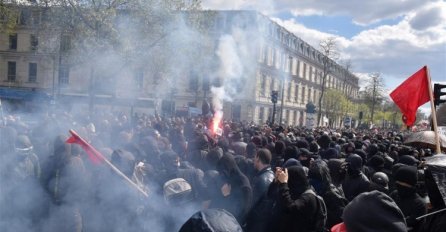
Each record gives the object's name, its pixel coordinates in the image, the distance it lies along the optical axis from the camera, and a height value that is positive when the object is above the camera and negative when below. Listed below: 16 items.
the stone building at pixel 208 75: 25.20 +2.25
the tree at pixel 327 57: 40.69 +5.57
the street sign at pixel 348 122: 35.25 -0.83
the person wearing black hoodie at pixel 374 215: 1.92 -0.49
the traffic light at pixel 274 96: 18.84 +0.53
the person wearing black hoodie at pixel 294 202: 3.30 -0.76
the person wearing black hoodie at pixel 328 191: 4.05 -0.83
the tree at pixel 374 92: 53.56 +2.88
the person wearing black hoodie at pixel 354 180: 4.67 -0.79
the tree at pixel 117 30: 19.83 +3.33
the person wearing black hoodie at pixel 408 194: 3.71 -0.73
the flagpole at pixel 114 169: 3.59 -0.63
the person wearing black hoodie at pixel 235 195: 4.01 -0.89
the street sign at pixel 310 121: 23.03 -0.65
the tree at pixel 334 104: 58.81 +1.08
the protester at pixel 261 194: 3.74 -0.86
